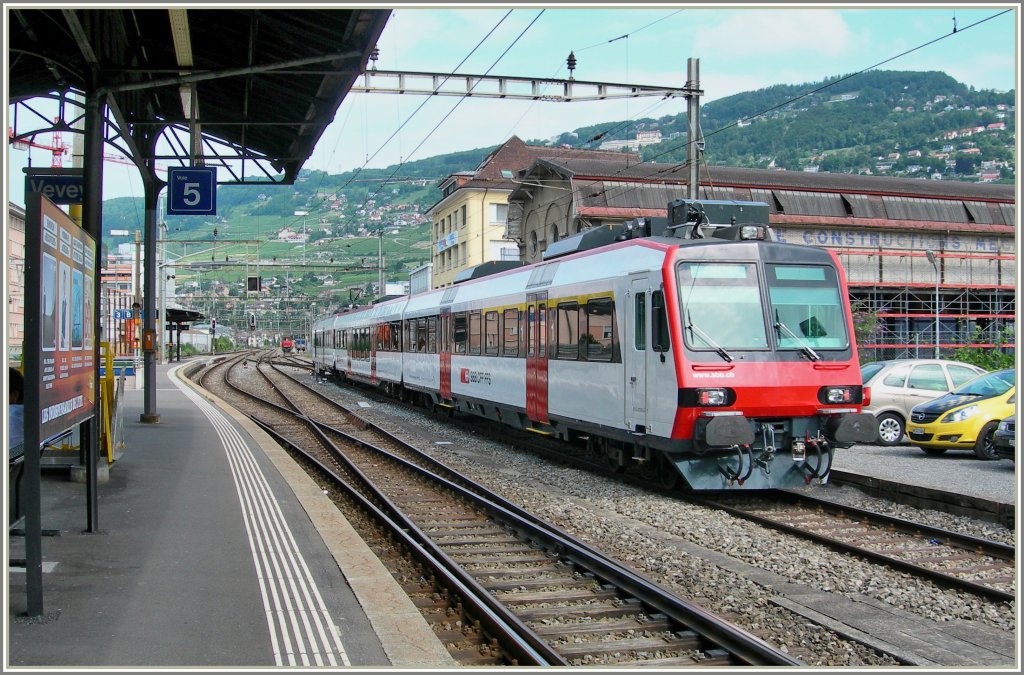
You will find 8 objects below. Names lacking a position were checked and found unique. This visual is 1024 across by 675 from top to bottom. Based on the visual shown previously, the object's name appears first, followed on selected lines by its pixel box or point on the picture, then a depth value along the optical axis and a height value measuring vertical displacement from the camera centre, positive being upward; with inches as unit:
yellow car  520.7 -47.1
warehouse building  1498.5 +185.0
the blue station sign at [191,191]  601.0 +96.8
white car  625.6 -34.8
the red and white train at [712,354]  387.2 -7.9
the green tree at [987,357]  875.4 -22.1
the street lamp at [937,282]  1344.9 +85.7
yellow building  2218.3 +317.5
